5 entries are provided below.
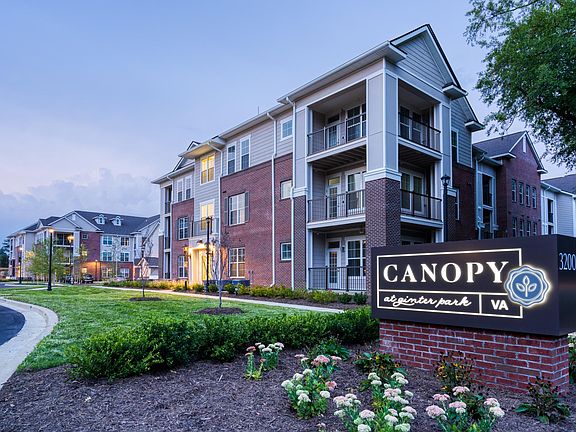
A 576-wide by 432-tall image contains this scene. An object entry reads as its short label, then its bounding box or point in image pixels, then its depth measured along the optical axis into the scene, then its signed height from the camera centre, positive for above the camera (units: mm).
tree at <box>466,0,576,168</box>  15219 +7022
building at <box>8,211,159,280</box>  61688 +1258
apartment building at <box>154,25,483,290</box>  16422 +3780
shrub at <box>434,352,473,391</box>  4555 -1411
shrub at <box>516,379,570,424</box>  3957 -1552
